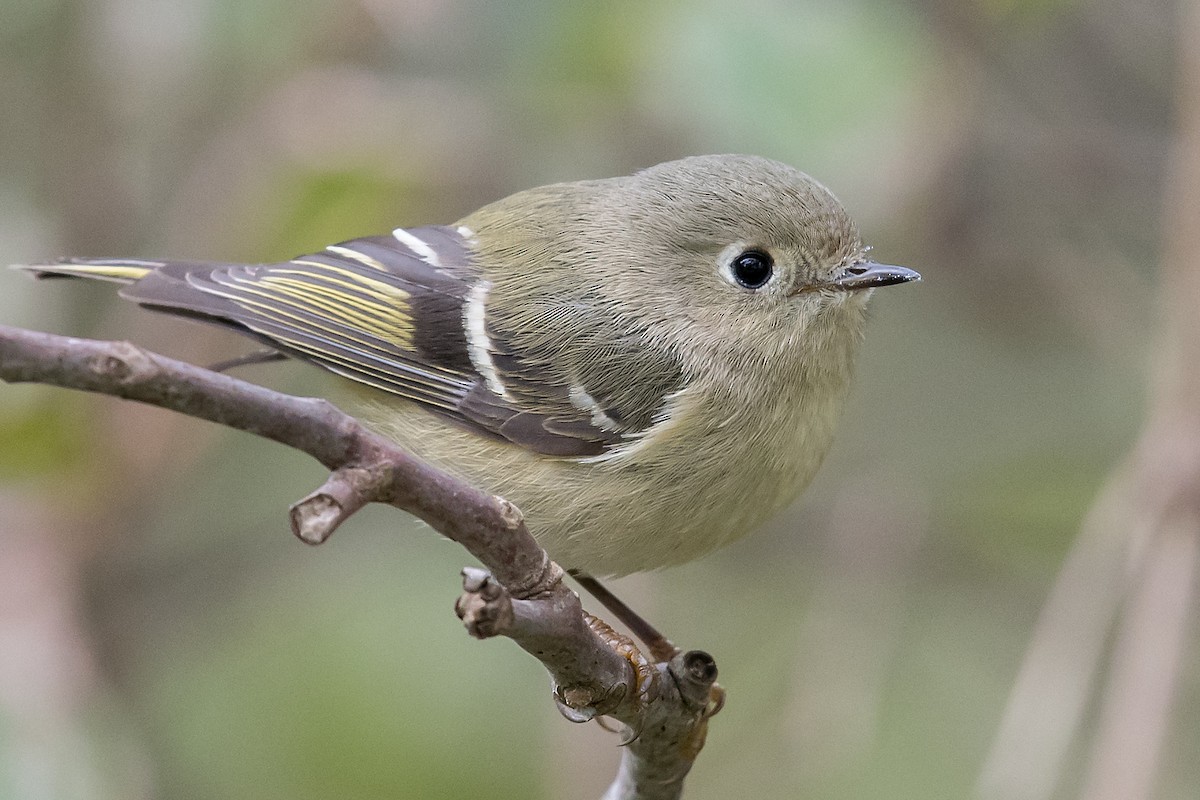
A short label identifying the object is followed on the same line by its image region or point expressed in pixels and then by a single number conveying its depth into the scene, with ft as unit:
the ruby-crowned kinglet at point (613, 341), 6.75
